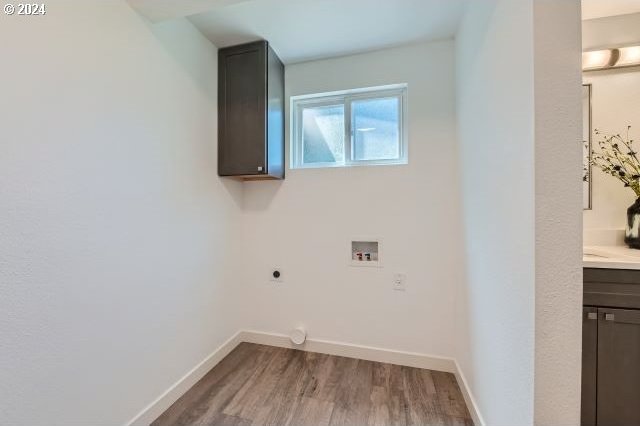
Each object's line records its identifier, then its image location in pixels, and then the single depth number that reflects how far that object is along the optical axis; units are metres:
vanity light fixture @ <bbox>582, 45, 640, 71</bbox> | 1.52
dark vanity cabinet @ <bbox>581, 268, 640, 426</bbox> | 1.13
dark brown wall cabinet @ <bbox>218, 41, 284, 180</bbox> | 1.98
